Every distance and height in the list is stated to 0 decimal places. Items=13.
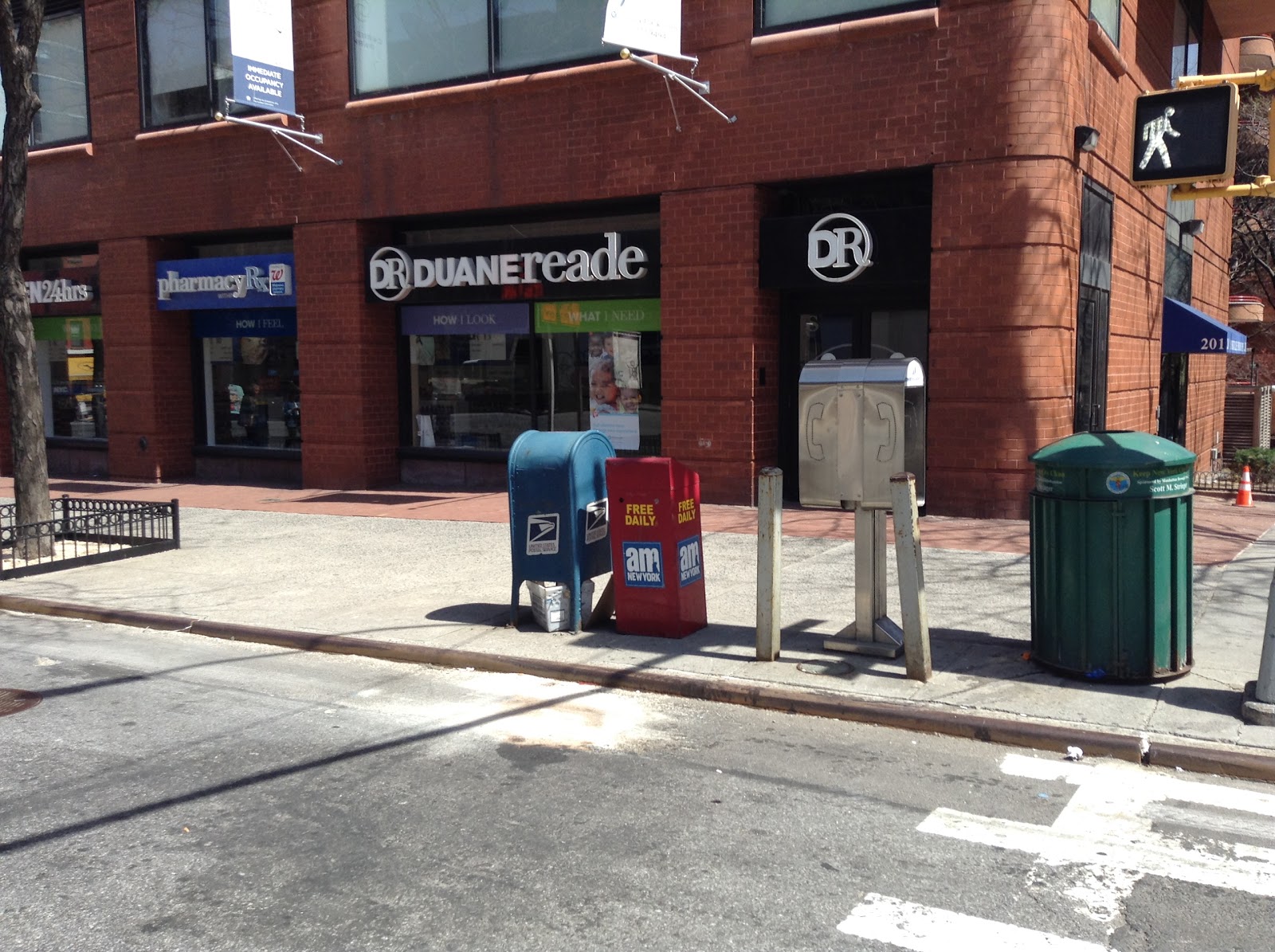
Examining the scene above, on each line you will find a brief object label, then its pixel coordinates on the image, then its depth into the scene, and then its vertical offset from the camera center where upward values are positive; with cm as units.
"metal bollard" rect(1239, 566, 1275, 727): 586 -158
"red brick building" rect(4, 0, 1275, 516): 1212 +203
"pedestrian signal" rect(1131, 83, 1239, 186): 767 +167
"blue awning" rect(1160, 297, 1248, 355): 1734 +80
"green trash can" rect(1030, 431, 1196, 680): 630 -92
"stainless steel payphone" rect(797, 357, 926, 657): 696 -36
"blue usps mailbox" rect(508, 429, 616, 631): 786 -77
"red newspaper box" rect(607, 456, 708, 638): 762 -103
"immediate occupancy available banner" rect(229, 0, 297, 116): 1421 +429
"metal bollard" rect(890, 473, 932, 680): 666 -109
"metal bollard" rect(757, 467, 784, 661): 714 -112
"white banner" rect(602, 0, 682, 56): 1153 +374
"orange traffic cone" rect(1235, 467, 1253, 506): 1374 -128
